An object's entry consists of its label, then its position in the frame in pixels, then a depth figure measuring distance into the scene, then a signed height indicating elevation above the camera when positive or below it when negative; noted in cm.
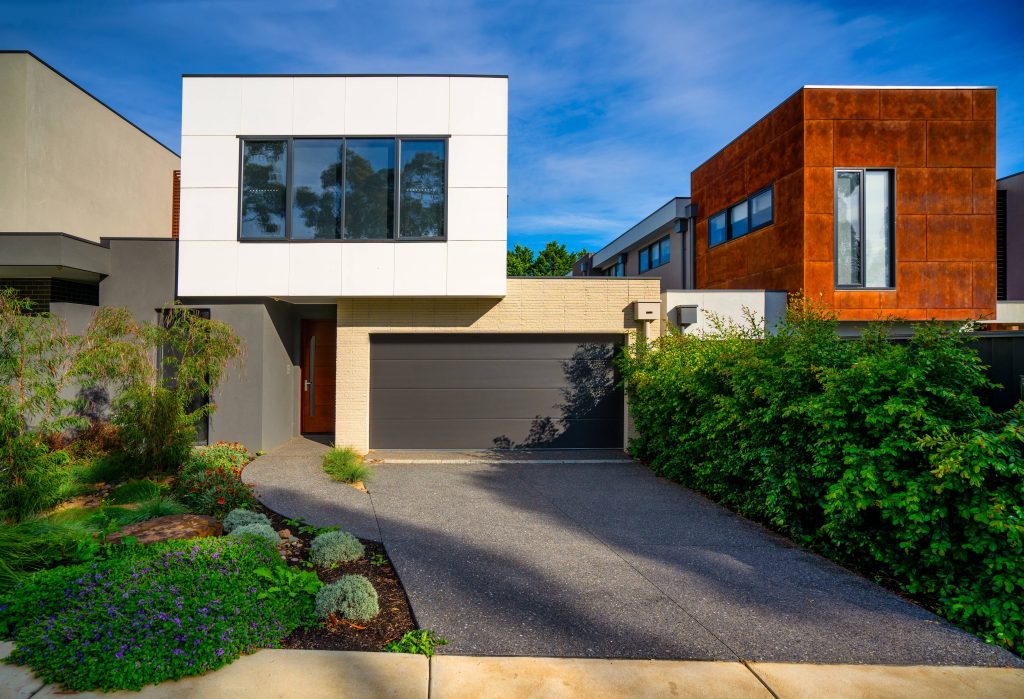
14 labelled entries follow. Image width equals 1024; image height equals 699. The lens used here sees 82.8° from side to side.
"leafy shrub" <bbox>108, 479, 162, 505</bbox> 666 -163
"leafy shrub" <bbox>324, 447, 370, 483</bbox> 820 -164
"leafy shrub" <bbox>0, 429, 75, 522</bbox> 584 -127
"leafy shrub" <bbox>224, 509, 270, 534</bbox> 532 -156
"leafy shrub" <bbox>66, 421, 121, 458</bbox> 823 -129
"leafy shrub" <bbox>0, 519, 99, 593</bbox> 416 -145
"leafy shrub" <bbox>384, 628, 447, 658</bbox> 338 -171
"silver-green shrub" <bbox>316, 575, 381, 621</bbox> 379 -163
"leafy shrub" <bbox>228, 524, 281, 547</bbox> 468 -149
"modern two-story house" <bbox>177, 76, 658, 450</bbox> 989 +283
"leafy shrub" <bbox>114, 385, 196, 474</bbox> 766 -101
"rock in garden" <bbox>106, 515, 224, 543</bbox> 482 -153
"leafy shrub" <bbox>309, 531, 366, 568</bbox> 484 -166
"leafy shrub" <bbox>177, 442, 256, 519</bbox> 627 -156
